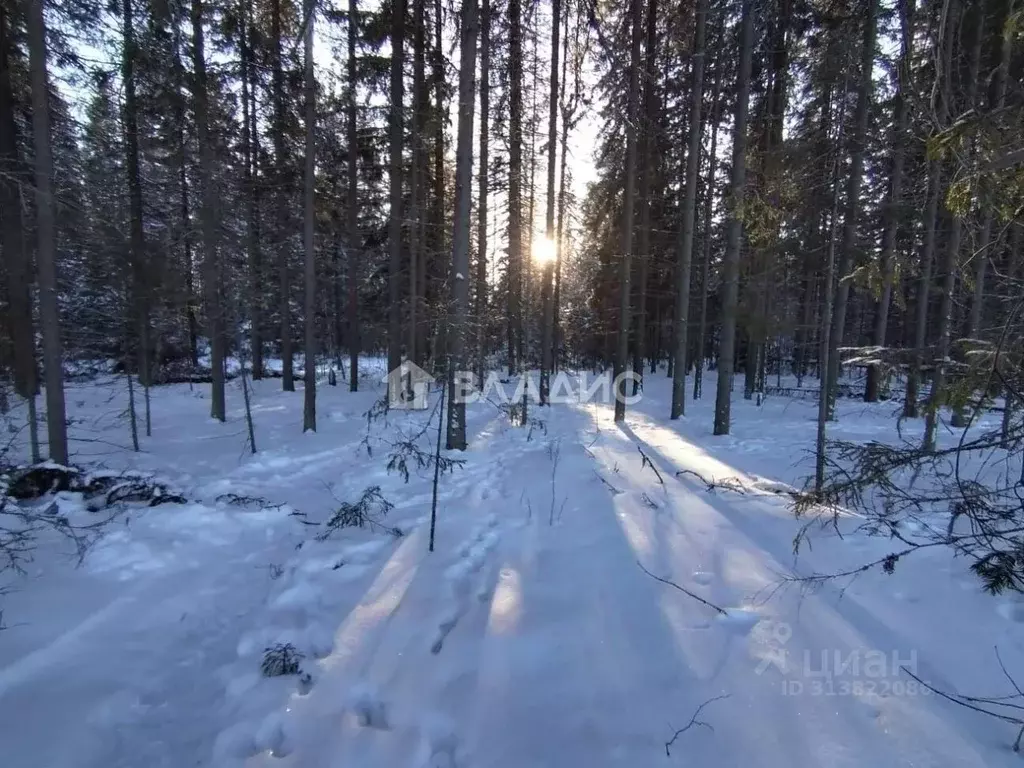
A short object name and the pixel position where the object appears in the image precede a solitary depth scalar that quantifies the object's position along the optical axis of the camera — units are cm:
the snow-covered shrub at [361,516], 510
